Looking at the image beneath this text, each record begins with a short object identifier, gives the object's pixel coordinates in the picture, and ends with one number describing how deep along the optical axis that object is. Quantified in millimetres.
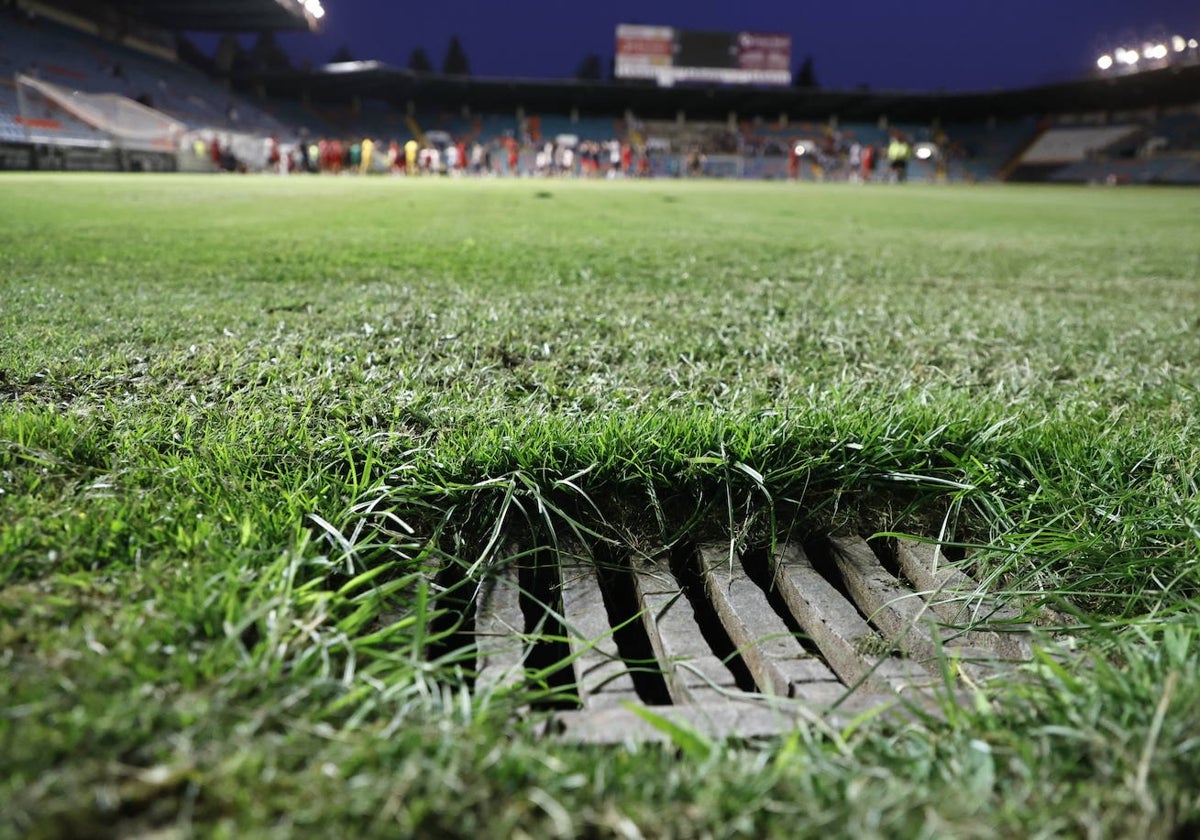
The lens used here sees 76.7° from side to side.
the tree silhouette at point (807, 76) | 76500
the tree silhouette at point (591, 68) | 81938
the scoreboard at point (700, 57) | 52188
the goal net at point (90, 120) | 25141
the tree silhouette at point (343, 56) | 83688
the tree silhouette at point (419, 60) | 77375
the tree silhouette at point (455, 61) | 76938
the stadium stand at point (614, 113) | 36625
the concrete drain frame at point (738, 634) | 1076
